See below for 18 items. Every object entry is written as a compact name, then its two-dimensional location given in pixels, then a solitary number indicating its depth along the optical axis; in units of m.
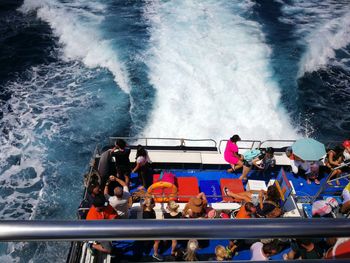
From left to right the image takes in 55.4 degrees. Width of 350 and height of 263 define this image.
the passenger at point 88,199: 7.19
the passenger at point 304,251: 6.57
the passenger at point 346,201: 8.14
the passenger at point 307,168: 10.29
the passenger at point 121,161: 8.98
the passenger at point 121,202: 7.30
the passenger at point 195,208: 7.06
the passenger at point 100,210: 6.46
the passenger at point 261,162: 10.08
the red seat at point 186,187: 9.38
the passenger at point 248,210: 7.46
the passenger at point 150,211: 7.43
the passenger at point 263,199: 7.79
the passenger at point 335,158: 10.31
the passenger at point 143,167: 9.32
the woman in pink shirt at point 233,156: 10.22
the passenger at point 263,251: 6.88
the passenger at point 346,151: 10.09
